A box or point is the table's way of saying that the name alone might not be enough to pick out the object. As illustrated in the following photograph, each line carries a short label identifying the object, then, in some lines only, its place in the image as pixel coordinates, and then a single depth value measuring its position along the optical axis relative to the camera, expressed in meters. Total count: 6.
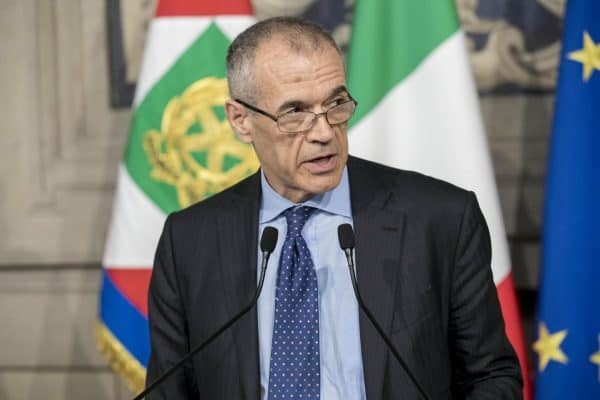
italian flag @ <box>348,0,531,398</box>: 5.24
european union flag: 5.21
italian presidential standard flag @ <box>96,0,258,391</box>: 5.32
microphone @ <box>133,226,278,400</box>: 4.51
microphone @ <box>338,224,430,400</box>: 4.47
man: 4.62
